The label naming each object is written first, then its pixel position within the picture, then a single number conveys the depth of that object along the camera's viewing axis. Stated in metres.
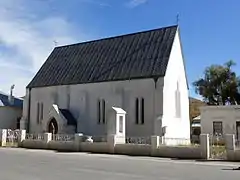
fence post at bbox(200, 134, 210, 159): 20.19
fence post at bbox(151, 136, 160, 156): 22.45
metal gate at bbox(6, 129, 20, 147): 31.24
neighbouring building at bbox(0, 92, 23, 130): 42.28
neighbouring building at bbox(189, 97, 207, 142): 43.46
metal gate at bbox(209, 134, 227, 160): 20.05
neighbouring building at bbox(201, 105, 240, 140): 32.28
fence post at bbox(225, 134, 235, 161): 19.44
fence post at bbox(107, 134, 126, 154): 24.64
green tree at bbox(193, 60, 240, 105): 49.19
